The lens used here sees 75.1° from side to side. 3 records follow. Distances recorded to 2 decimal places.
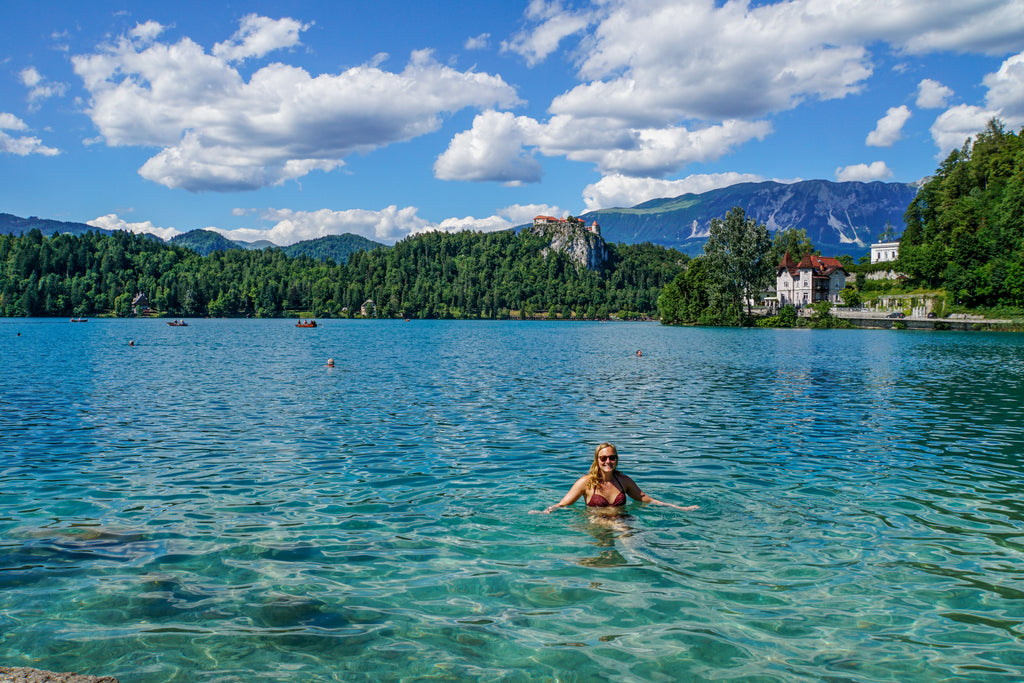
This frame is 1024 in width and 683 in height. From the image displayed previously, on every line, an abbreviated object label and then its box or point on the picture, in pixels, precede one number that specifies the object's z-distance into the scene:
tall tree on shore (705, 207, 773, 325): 152.88
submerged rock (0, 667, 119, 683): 6.64
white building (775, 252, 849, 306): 180.75
